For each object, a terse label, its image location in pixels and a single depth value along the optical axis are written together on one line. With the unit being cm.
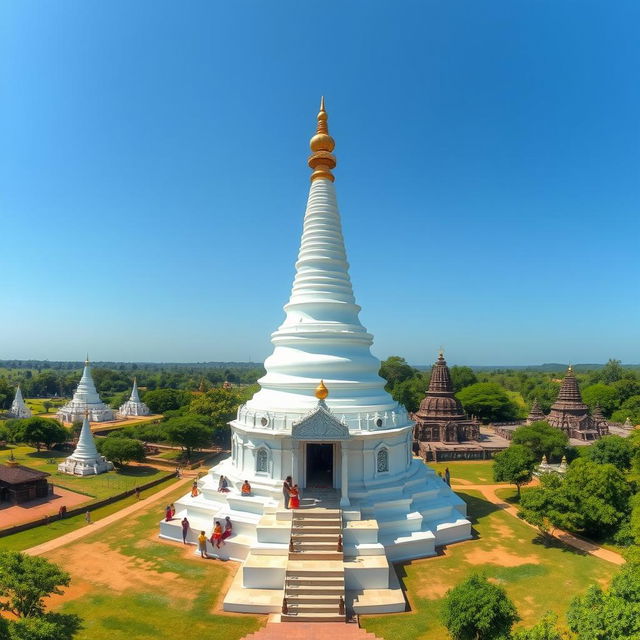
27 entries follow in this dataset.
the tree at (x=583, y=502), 2416
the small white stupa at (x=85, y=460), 4069
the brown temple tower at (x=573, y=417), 5869
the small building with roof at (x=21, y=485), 3209
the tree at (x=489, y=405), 7438
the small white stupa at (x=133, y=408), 8444
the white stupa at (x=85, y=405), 7006
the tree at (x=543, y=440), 4091
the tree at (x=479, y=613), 1411
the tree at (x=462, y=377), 9773
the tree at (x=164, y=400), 8344
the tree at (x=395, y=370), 9831
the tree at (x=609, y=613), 1128
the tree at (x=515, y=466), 3125
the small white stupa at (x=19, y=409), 7456
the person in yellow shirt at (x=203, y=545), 2238
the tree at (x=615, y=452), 3631
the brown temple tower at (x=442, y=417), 5553
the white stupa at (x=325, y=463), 1930
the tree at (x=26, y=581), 1402
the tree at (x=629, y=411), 6613
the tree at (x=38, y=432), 4791
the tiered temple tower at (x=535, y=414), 6669
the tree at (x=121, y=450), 4175
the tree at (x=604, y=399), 8000
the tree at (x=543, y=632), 1152
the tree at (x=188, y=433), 4412
